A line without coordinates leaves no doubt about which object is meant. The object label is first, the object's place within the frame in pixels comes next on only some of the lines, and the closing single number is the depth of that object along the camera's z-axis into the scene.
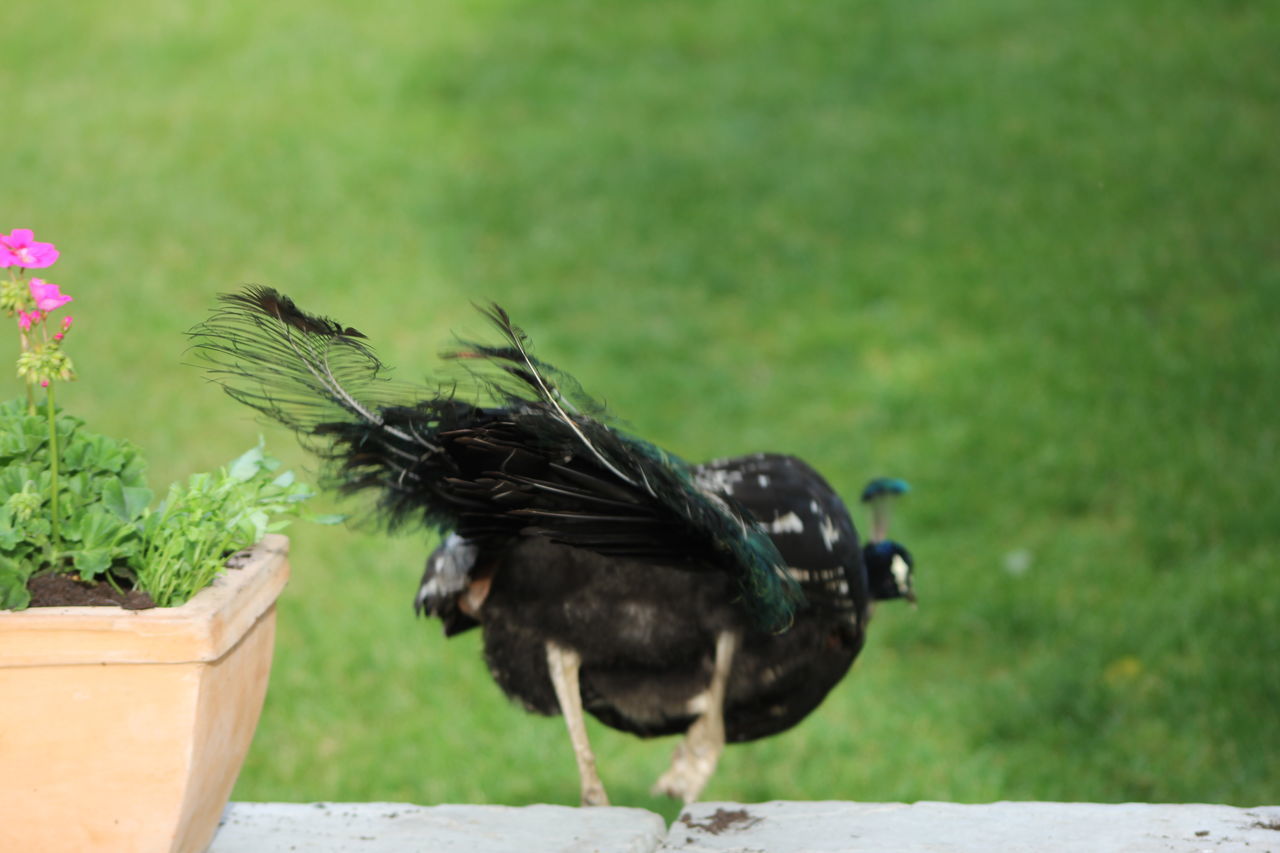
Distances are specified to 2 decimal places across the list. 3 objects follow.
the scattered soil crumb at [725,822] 4.93
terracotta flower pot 3.93
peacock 4.48
